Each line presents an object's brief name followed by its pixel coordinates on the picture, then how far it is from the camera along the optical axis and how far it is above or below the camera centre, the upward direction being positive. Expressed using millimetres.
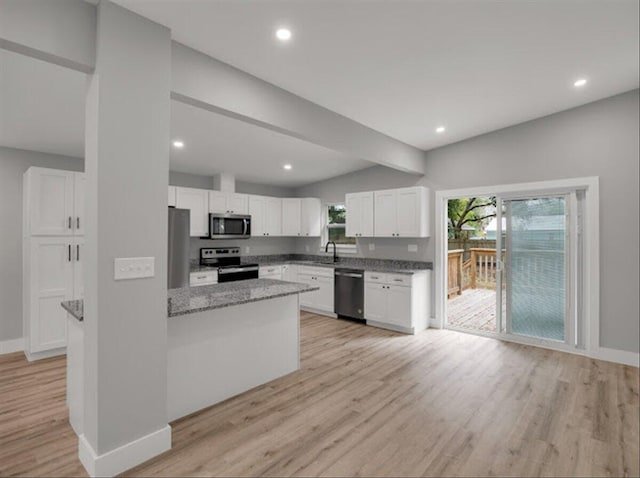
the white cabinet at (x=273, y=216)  6068 +426
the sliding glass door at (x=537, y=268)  3824 -370
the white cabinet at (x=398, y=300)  4469 -895
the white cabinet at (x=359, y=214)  5249 +408
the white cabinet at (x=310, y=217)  6303 +429
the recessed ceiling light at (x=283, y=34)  2104 +1367
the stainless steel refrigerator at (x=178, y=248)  3457 -106
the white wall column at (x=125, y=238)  1784 +2
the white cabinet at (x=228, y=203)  5227 +610
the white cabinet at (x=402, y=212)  4699 +401
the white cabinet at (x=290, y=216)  6297 +443
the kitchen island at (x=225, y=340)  2338 -848
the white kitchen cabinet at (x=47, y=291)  3469 -588
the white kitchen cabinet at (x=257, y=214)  5809 +449
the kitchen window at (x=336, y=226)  6227 +249
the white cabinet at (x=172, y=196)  4689 +625
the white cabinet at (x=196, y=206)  4840 +507
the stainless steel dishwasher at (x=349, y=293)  5004 -876
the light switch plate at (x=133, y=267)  1834 -171
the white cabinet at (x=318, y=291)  5402 -848
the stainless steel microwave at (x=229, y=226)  5141 +208
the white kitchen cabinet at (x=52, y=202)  3445 +404
